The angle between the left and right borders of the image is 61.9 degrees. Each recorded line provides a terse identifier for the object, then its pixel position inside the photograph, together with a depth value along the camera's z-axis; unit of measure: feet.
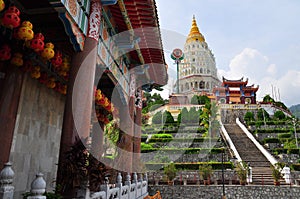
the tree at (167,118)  126.31
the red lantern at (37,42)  16.21
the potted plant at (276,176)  54.13
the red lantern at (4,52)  17.51
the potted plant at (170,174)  58.50
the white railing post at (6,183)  10.89
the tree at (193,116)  123.36
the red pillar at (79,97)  15.02
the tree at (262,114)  128.66
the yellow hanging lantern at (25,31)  15.25
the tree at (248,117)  126.41
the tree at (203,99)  158.06
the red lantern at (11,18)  14.10
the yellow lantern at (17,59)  18.31
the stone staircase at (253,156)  59.93
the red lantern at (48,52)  17.16
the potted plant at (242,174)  55.52
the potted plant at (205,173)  58.70
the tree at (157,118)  129.49
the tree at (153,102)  153.89
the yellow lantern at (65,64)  21.17
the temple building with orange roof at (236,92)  167.73
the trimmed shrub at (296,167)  63.93
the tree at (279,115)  130.93
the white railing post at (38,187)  9.86
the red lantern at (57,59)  18.95
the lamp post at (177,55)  180.96
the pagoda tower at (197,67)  214.69
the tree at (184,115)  124.61
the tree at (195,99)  165.63
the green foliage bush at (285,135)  95.22
